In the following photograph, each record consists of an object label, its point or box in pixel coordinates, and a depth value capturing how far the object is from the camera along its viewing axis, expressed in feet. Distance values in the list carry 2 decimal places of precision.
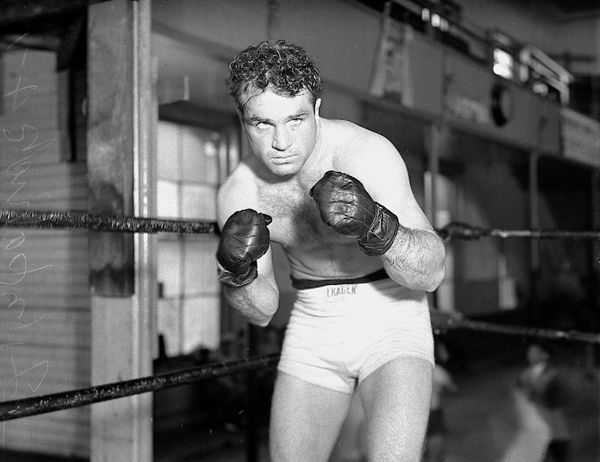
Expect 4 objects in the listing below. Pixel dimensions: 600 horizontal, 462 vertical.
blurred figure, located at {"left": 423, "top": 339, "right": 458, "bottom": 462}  9.70
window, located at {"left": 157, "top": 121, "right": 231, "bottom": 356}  13.25
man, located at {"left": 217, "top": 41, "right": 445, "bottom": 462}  3.93
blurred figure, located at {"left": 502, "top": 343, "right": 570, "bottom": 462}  9.56
